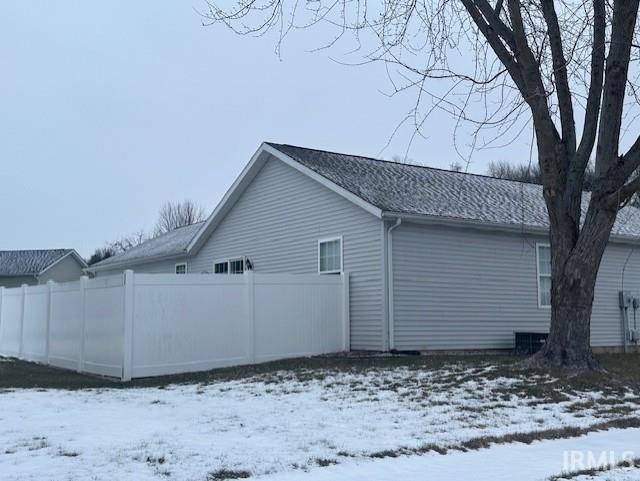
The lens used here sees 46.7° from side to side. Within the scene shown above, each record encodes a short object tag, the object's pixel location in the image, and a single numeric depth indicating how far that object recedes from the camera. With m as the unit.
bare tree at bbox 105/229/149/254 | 73.97
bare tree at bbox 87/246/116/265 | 71.36
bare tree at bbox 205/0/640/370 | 11.66
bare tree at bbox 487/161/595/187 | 55.71
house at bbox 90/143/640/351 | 15.92
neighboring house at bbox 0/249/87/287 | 52.03
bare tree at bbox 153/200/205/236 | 69.81
